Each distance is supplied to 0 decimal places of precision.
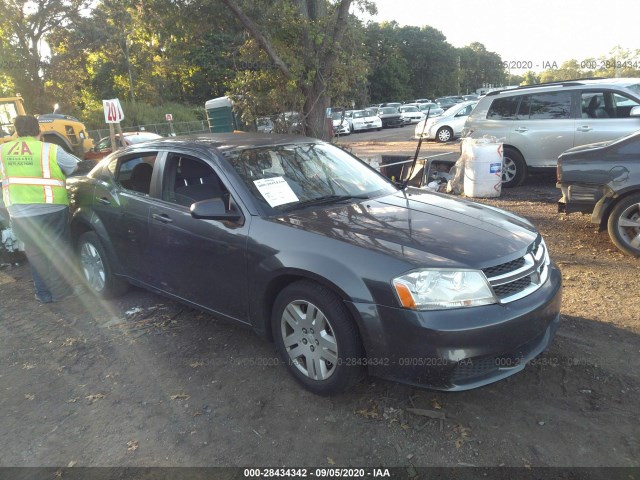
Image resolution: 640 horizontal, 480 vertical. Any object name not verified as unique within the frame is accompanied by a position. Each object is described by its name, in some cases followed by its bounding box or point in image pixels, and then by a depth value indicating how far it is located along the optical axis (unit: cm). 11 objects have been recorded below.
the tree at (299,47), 752
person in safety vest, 482
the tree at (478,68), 8256
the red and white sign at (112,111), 883
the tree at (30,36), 3086
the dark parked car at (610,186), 511
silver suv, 789
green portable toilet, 1319
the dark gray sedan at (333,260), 264
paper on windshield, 343
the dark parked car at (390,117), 3275
